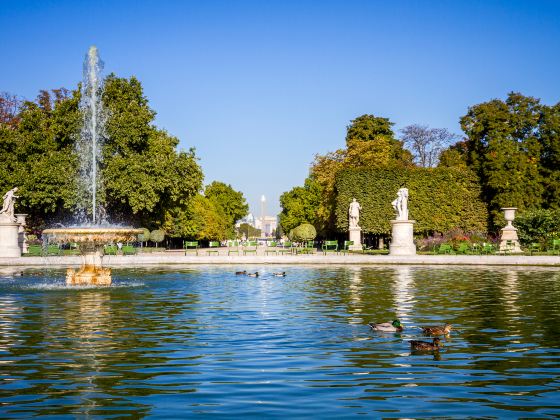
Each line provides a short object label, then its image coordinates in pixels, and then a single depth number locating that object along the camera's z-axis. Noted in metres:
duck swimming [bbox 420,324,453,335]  11.56
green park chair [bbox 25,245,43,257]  39.19
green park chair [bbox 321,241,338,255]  64.49
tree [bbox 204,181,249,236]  112.88
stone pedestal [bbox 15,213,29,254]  45.69
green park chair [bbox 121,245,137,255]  40.71
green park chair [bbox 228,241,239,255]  53.71
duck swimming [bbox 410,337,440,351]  10.46
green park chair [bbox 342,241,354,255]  53.69
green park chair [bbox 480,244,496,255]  40.41
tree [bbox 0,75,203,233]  44.94
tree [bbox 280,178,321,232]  96.06
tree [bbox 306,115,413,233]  64.06
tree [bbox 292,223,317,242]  71.12
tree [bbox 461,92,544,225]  57.28
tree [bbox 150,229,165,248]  68.41
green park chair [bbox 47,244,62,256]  39.41
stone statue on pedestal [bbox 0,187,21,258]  40.00
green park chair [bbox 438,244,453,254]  40.57
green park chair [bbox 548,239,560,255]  39.50
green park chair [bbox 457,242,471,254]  40.28
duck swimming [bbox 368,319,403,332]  11.97
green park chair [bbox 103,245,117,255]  44.33
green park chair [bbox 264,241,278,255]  49.16
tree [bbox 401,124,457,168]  77.88
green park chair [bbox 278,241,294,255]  47.70
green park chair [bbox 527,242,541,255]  40.66
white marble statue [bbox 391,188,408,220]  40.75
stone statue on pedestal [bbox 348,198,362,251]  55.94
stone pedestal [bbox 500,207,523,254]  44.53
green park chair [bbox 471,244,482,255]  41.31
